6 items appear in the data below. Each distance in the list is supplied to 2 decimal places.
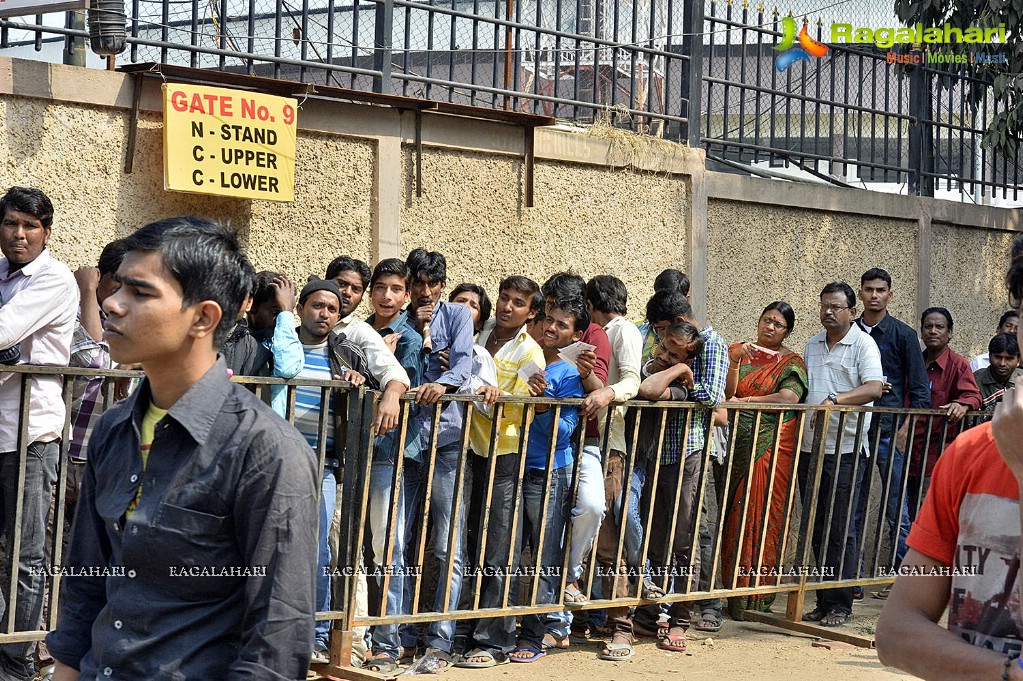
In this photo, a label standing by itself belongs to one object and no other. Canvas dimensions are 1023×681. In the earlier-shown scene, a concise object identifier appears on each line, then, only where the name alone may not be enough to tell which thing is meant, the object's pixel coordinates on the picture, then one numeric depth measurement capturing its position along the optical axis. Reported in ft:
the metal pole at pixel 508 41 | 28.68
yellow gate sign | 22.67
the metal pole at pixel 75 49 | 23.13
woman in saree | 24.93
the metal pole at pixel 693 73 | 32.12
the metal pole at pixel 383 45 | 26.50
